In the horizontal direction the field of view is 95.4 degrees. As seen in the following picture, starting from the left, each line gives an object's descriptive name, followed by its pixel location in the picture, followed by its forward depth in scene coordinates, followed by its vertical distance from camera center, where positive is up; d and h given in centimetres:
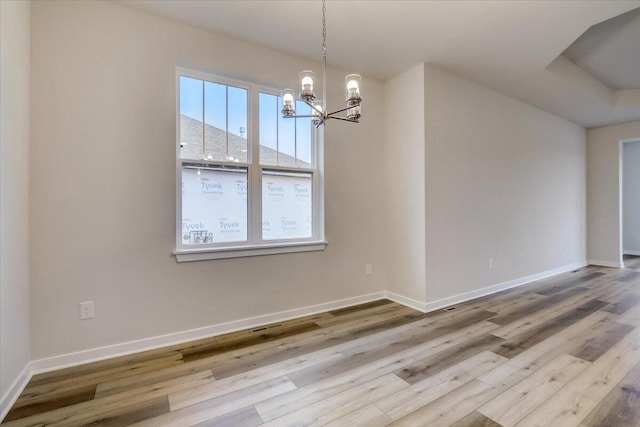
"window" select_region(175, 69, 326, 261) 268 +43
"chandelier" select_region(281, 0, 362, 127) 182 +76
